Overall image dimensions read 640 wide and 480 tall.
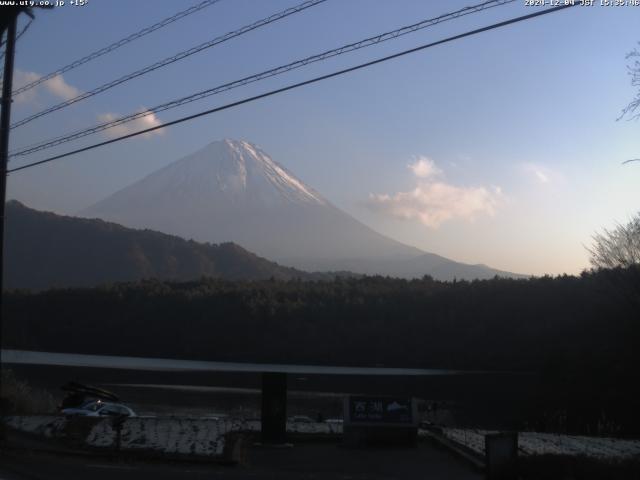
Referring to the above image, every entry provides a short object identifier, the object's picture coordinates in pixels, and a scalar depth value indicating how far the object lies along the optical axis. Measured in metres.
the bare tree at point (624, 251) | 33.12
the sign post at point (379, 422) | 17.38
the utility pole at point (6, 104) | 18.53
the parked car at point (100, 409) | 24.27
